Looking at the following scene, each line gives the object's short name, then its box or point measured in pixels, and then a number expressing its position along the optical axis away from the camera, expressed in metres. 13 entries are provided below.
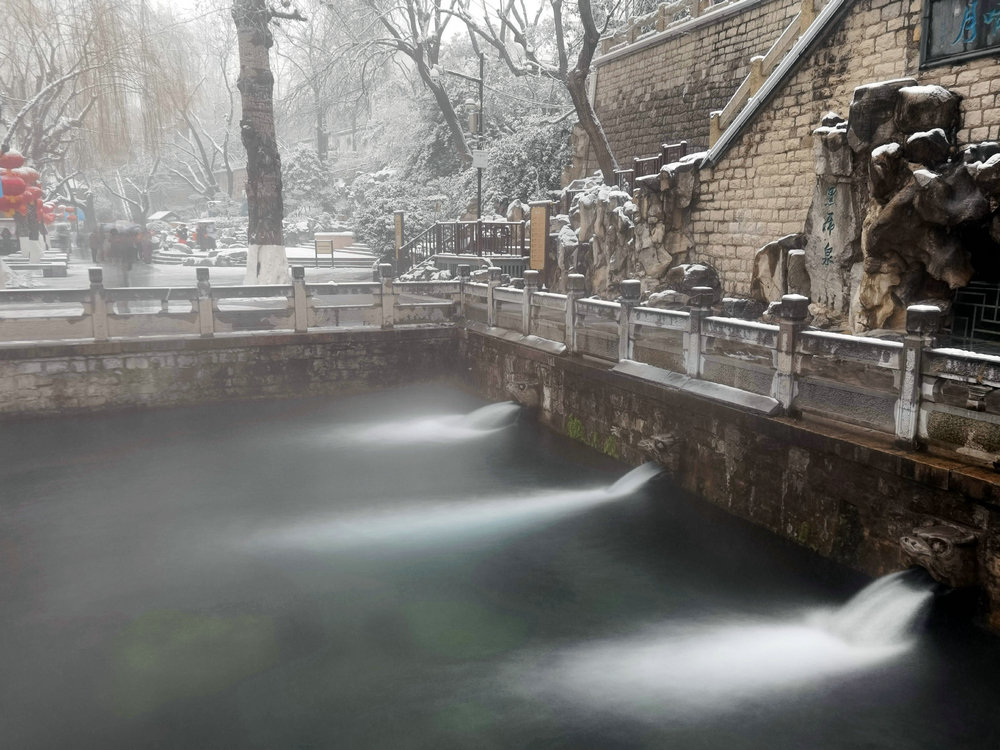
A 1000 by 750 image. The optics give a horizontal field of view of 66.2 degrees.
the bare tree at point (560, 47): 19.84
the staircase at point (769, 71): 12.82
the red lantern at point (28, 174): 19.08
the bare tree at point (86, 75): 21.22
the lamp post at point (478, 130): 21.30
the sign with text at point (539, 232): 18.41
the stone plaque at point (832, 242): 11.61
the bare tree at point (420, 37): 28.64
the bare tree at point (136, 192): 48.50
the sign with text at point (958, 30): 10.02
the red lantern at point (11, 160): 18.81
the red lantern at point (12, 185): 18.23
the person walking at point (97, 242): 27.02
